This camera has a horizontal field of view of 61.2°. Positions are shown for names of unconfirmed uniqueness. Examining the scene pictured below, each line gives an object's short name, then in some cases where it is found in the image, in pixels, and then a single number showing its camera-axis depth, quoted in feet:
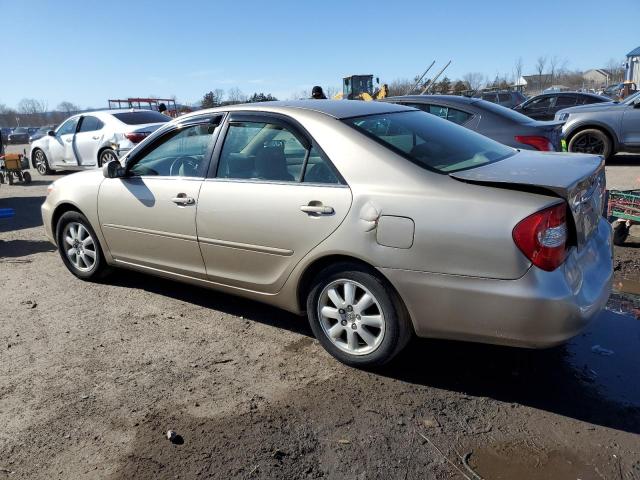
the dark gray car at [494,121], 22.63
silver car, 36.37
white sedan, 37.11
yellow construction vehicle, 90.53
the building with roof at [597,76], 286.50
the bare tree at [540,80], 287.93
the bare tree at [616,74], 283.79
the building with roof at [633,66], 200.44
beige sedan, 9.08
